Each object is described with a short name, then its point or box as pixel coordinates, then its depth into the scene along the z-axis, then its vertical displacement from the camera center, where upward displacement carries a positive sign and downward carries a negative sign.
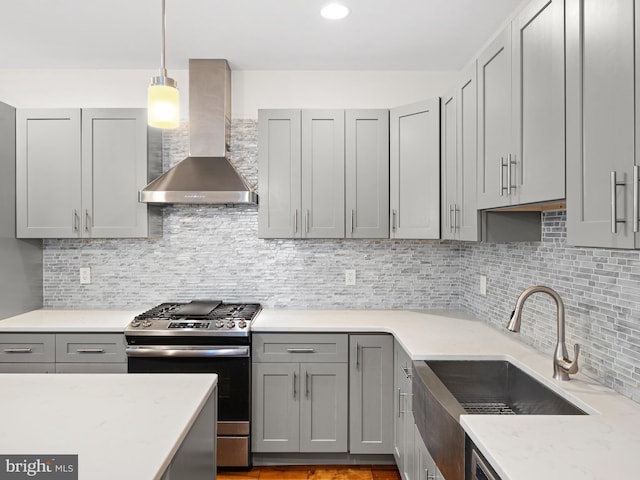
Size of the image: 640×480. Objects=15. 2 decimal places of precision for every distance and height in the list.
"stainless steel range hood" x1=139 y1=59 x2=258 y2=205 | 2.96 +0.77
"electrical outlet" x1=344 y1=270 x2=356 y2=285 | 3.31 -0.28
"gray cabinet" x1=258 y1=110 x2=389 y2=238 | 3.00 +0.43
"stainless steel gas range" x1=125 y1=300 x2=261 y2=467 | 2.65 -0.72
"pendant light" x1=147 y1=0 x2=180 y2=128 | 1.57 +0.50
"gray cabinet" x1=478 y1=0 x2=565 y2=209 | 1.38 +0.48
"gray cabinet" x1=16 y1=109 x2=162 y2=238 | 2.99 +0.47
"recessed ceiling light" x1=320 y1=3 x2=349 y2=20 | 2.30 +1.23
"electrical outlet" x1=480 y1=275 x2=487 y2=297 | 2.85 -0.30
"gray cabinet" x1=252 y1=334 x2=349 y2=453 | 2.73 -0.96
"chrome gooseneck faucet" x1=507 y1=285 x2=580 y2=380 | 1.67 -0.40
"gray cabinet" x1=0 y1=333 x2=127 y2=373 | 2.71 -0.69
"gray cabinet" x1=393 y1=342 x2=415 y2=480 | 2.25 -0.97
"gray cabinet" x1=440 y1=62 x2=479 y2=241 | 2.17 +0.44
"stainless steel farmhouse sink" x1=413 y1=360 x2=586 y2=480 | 1.49 -0.66
